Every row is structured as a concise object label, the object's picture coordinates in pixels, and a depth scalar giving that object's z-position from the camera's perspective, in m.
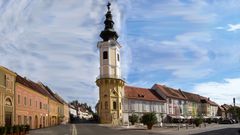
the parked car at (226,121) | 55.24
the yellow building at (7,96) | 26.01
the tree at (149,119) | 32.90
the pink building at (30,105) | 30.31
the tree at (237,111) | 79.02
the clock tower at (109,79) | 50.69
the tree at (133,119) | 46.01
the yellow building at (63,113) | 58.26
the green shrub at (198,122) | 41.26
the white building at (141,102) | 56.65
